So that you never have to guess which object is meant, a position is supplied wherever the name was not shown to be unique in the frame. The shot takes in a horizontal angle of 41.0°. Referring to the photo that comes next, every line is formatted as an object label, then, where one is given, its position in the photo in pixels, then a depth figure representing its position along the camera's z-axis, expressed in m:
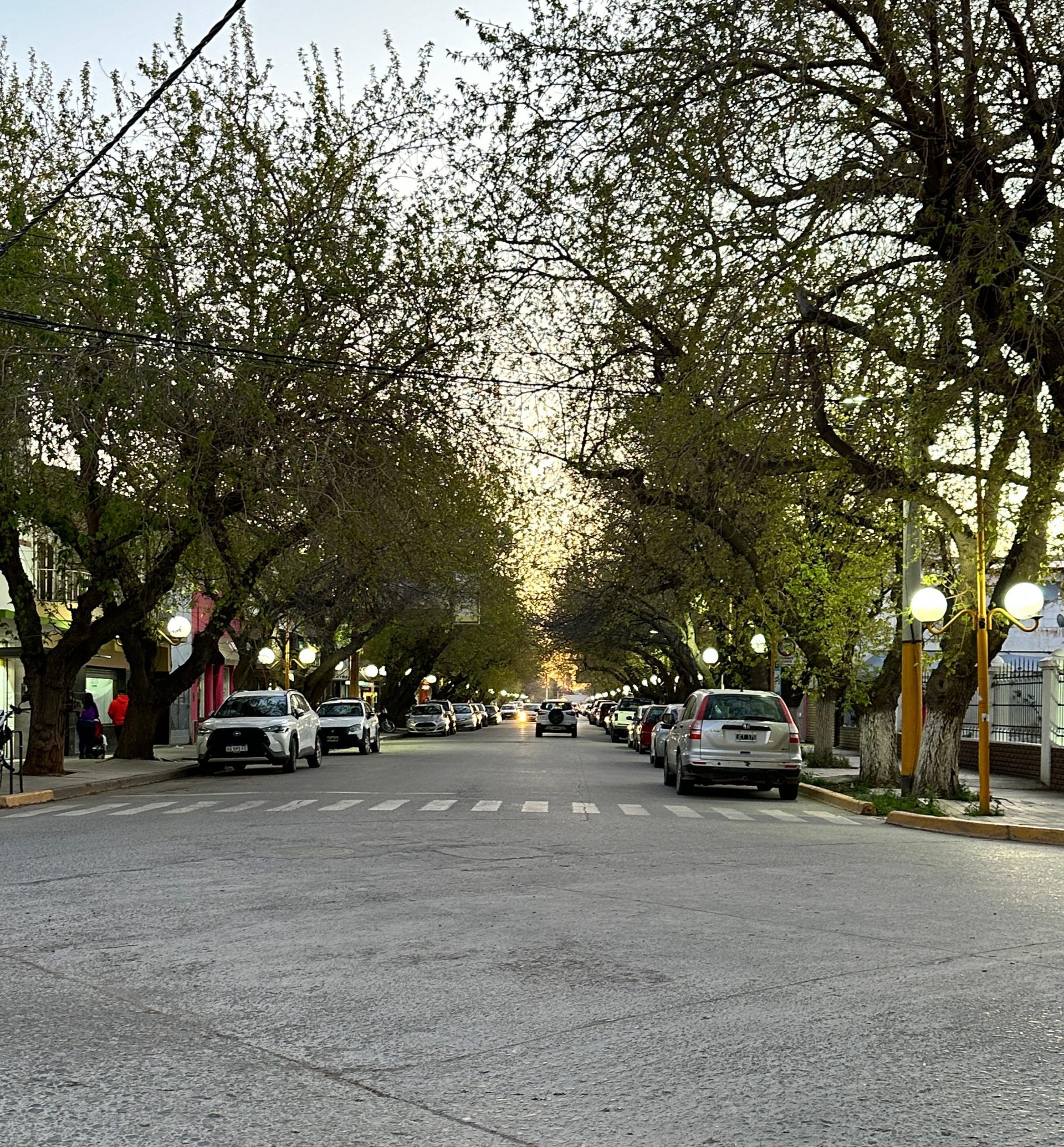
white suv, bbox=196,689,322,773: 31.59
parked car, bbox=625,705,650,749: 52.19
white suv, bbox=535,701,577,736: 75.38
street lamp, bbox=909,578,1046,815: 19.44
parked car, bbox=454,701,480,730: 86.94
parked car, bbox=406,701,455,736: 69.56
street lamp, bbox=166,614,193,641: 35.53
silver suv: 23.98
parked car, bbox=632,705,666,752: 47.29
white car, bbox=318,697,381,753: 45.09
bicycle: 23.32
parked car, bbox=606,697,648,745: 65.00
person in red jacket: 39.56
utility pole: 23.08
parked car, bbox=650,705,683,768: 37.00
